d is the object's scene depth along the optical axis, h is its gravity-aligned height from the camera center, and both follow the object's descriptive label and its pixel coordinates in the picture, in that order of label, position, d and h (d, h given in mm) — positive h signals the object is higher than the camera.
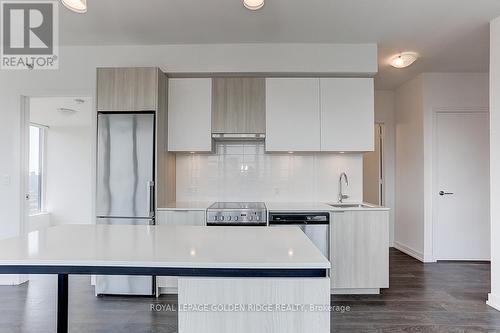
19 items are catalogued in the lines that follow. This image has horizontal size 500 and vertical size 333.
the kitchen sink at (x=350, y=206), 3476 -421
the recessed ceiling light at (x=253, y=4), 2244 +1174
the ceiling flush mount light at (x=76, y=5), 1950 +1016
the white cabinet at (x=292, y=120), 3537 +534
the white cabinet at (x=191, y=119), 3539 +546
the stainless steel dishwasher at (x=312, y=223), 3184 -556
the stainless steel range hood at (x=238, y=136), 3545 +358
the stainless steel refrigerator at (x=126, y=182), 3180 -149
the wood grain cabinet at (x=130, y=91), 3225 +783
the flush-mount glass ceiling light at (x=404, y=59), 3734 +1291
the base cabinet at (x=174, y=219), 3215 -522
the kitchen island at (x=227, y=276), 1356 -469
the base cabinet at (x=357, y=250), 3211 -834
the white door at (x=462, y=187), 4551 -278
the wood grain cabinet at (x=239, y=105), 3533 +700
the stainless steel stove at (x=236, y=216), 3154 -479
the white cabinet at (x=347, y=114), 3521 +598
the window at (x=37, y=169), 6332 -25
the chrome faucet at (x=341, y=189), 3810 -264
